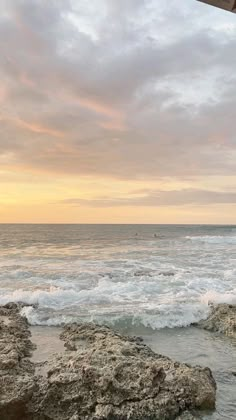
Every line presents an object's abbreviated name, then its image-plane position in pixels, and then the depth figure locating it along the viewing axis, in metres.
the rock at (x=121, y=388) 5.06
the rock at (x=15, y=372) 5.02
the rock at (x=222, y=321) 9.20
